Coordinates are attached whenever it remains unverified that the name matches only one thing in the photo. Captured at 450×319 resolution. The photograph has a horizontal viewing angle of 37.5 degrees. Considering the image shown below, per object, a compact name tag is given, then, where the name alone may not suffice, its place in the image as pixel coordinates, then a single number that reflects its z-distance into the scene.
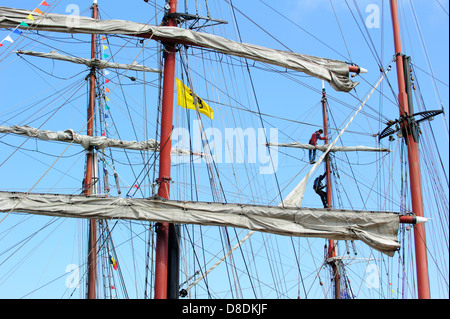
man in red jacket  36.09
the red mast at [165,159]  18.69
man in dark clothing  36.66
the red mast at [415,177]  20.25
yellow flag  22.27
